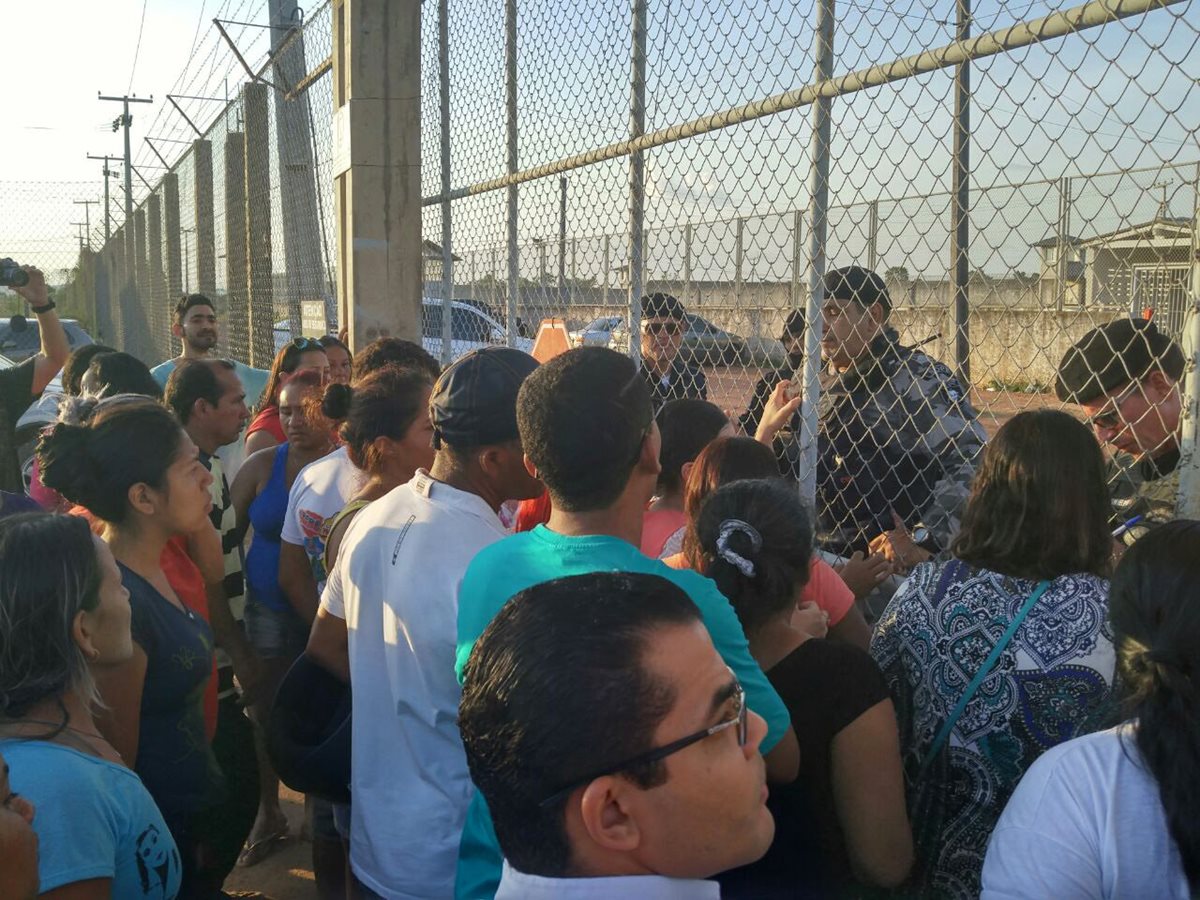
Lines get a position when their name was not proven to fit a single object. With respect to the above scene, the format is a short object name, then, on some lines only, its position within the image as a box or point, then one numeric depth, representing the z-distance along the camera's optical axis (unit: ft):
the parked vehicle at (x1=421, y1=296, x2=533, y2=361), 18.29
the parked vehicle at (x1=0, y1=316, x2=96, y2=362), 40.75
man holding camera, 18.49
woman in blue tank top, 12.62
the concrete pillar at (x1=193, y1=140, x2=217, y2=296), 41.42
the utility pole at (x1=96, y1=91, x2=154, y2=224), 80.06
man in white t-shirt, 7.14
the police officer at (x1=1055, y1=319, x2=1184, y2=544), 8.02
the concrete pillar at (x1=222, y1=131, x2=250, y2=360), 35.04
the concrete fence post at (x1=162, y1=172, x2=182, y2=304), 50.49
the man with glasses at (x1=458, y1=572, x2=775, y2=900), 4.12
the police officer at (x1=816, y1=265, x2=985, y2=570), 9.66
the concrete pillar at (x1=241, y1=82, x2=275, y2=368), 30.86
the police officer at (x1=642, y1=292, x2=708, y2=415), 13.51
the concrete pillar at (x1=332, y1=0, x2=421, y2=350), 19.51
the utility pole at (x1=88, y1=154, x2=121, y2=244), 130.16
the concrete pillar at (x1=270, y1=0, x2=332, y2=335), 28.02
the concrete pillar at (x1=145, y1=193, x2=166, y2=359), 54.90
